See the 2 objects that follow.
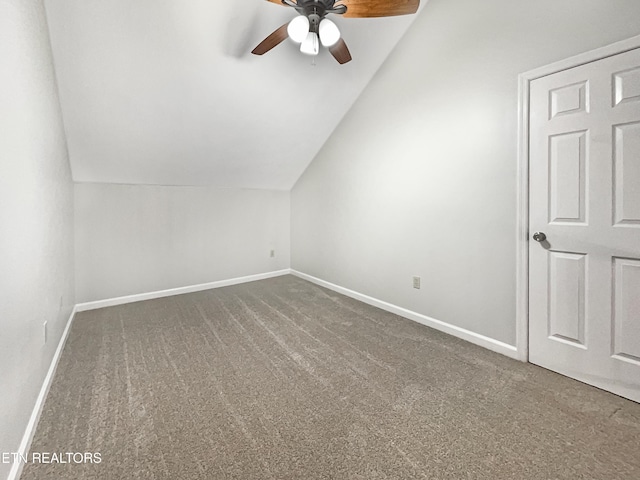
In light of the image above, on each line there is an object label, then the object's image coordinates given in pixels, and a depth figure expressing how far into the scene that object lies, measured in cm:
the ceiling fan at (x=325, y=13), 182
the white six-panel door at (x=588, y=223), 167
